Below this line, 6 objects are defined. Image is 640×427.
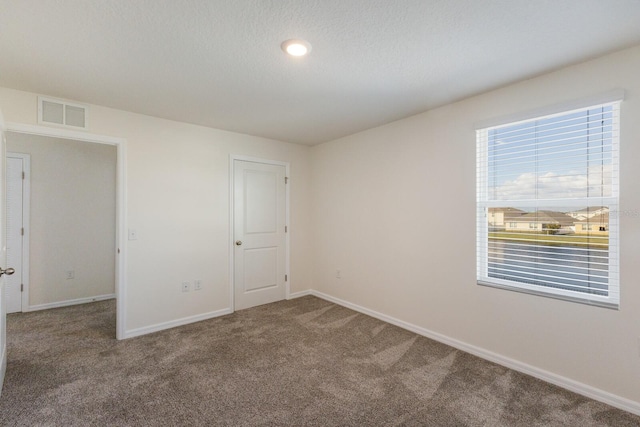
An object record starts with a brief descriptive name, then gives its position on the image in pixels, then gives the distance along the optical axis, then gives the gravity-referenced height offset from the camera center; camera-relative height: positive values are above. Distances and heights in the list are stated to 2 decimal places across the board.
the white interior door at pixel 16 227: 3.69 -0.20
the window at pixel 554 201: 2.05 +0.11
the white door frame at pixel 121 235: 3.02 -0.24
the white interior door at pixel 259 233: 3.96 -0.28
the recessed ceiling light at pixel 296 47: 1.84 +1.08
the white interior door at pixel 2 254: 2.07 -0.32
